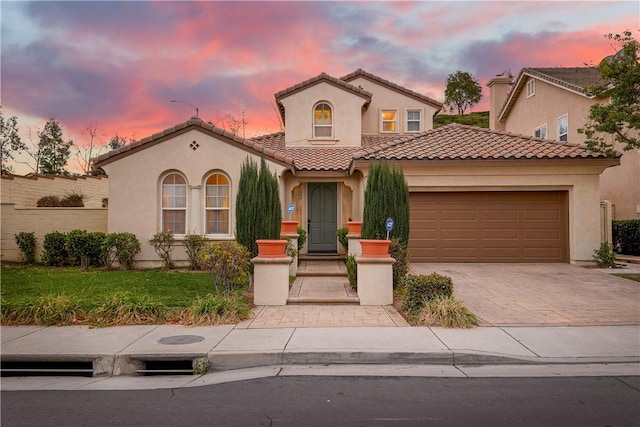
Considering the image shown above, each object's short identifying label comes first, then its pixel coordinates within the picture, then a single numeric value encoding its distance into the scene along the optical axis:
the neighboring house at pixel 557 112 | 19.66
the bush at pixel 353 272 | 10.66
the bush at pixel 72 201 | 20.91
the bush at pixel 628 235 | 18.14
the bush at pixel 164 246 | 14.69
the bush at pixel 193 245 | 14.55
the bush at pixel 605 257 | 14.58
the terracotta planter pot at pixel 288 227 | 13.97
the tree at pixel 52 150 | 32.00
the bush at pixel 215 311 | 8.05
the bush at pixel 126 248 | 14.38
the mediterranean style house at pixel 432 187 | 14.91
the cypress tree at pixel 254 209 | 10.87
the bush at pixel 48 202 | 20.20
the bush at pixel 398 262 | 10.46
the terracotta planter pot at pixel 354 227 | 13.94
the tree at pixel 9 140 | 28.63
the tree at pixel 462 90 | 49.88
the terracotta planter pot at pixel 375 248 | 9.66
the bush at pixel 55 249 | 15.75
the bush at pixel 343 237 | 15.13
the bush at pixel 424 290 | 8.52
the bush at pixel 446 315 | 7.69
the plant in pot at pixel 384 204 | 10.87
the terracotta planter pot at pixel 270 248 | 9.75
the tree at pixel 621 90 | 11.26
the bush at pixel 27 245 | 16.36
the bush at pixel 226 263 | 9.39
